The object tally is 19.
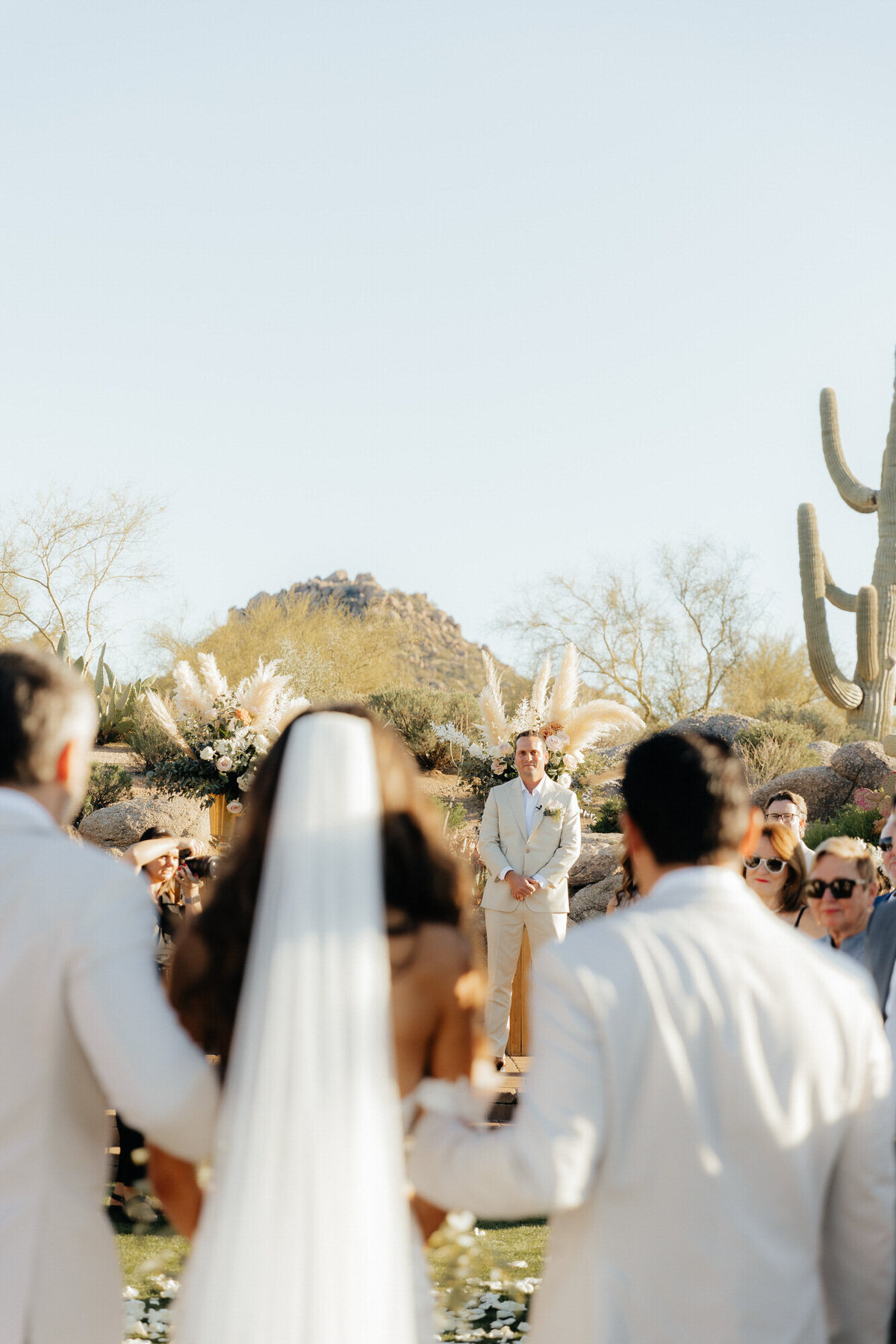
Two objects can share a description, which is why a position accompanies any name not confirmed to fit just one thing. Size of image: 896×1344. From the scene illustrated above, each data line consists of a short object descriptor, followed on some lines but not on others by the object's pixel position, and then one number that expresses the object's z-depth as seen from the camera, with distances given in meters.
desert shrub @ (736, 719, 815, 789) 19.39
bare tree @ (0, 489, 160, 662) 26.39
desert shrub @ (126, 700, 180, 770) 21.11
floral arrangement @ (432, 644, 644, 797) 9.24
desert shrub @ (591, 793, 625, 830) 18.03
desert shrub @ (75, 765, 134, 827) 19.16
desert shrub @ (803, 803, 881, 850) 13.68
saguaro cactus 19.64
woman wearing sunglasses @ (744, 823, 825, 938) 5.04
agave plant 23.64
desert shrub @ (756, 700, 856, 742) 23.33
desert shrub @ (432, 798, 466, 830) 17.52
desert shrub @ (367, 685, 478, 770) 23.33
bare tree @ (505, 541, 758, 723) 30.12
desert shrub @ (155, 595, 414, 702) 28.95
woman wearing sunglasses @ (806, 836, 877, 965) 3.82
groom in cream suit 8.52
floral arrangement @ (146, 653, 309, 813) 8.65
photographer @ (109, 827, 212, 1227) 5.39
